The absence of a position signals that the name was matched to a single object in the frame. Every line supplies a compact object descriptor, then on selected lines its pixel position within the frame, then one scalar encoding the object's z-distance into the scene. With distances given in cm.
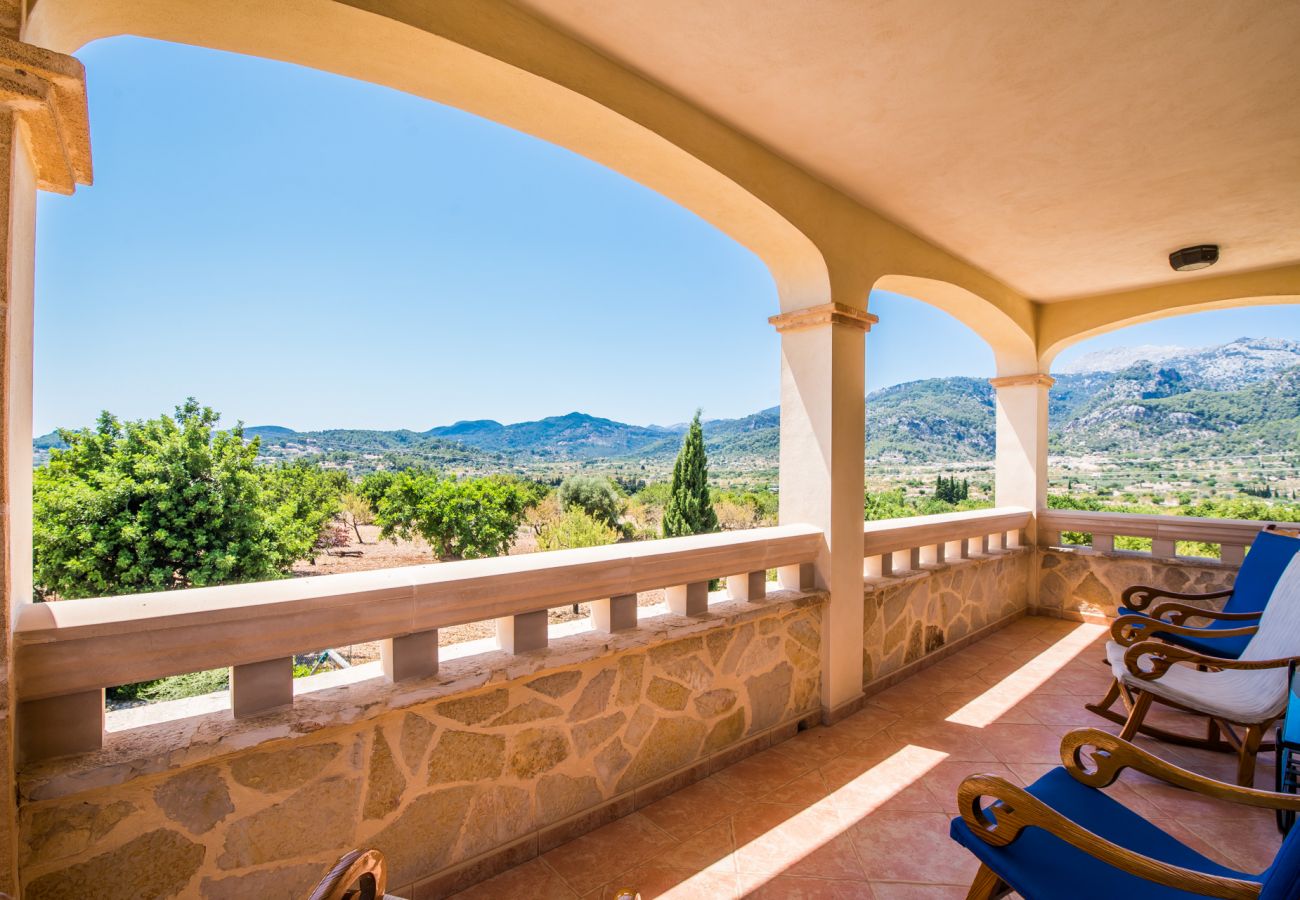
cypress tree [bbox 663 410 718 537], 1334
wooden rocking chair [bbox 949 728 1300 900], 111
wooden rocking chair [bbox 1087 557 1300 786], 219
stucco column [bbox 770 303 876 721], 302
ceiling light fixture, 376
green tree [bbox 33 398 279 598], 812
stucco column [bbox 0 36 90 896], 106
